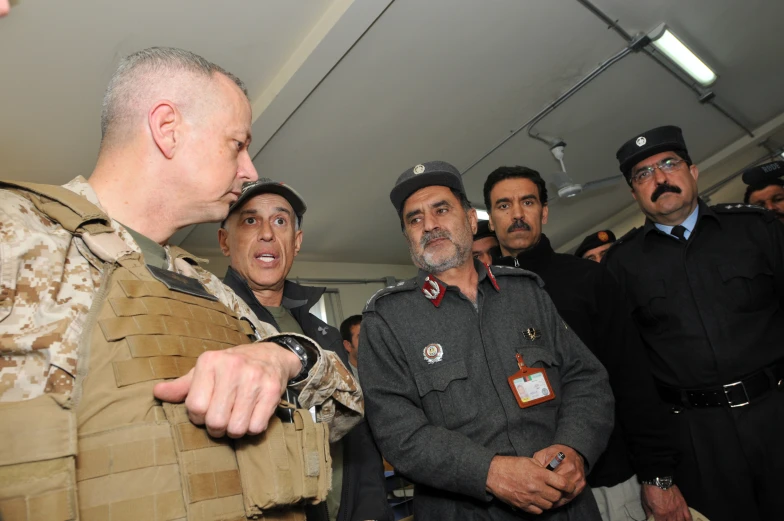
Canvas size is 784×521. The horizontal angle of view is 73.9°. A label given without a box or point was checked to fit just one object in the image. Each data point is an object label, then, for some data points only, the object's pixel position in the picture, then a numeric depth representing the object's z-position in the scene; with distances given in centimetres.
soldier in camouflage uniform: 80
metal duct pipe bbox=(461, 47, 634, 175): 484
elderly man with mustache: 160
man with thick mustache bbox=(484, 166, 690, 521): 204
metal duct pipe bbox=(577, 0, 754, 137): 421
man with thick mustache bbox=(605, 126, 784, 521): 207
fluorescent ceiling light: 454
